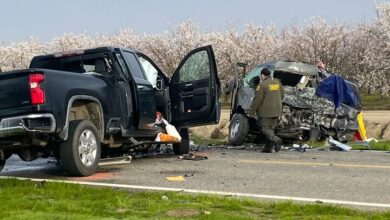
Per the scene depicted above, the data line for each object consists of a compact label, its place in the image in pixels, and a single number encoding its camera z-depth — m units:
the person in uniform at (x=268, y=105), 12.53
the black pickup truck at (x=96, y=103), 8.07
